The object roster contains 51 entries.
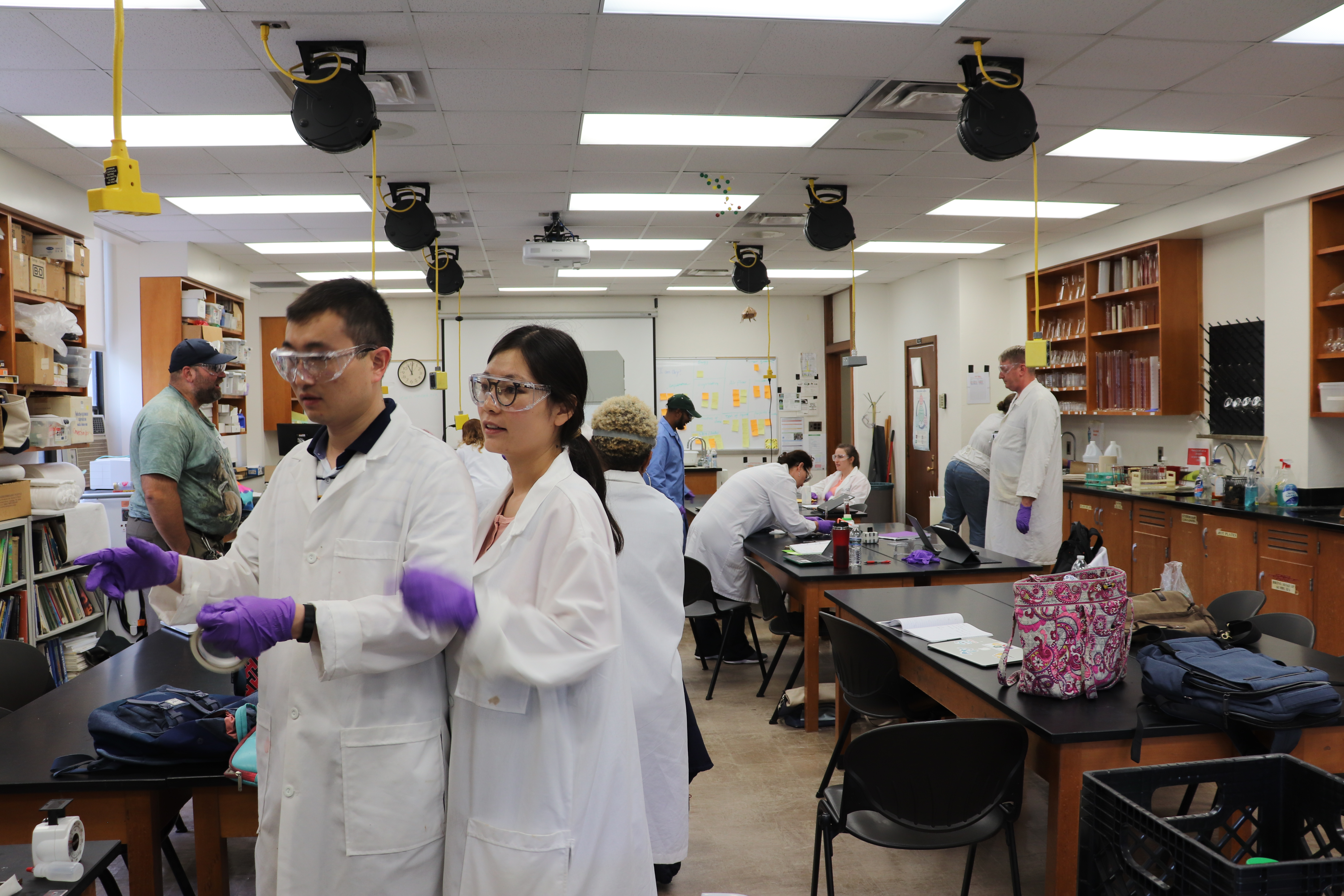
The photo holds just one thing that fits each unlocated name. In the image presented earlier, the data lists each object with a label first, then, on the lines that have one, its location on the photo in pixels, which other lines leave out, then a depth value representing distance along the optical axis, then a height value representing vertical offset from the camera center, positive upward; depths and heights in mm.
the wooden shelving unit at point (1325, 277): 5332 +892
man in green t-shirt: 3688 -162
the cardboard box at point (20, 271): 4812 +909
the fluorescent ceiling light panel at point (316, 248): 7777 +1666
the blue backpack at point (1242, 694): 1992 -652
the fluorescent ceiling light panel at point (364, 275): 9062 +1650
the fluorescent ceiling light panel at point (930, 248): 8141 +1697
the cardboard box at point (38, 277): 5012 +916
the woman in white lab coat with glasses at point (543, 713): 1368 -482
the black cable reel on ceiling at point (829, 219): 5926 +1427
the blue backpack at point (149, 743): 1902 -696
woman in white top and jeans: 6605 -403
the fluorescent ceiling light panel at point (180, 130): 4488 +1617
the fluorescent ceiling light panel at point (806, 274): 9492 +1698
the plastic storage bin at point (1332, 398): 5172 +138
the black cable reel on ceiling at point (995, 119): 3793 +1353
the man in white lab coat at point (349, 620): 1433 -313
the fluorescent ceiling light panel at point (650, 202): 6172 +1645
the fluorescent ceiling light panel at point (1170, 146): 4973 +1647
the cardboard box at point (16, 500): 4590 -371
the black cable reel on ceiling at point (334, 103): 3535 +1353
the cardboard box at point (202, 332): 7578 +882
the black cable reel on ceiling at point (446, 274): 7461 +1373
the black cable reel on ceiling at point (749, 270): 8031 +1454
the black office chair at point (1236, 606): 3393 -744
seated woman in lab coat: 7227 -473
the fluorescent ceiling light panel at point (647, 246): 7797 +1676
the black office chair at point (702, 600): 4688 -969
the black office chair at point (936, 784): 2133 -921
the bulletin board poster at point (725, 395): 11453 +410
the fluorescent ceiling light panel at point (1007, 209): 6527 +1677
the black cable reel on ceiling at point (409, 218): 5664 +1395
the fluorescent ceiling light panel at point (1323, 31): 3518 +1637
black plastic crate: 1102 -573
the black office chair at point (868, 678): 2949 -907
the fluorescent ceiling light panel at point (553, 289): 10477 +1702
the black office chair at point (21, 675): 2645 -764
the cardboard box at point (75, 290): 5457 +904
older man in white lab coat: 5406 -321
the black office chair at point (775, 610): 4246 -923
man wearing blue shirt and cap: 6156 -219
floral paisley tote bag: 2246 -545
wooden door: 9555 -54
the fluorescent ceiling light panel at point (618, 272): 9344 +1702
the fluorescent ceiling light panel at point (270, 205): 6113 +1637
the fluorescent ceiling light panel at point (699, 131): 4590 +1629
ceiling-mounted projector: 6270 +1279
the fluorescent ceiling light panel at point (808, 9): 3299 +1625
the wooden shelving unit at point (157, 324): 7434 +923
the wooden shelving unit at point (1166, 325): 6793 +799
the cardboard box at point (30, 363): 4840 +393
